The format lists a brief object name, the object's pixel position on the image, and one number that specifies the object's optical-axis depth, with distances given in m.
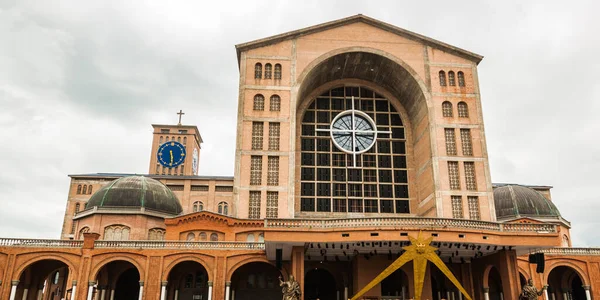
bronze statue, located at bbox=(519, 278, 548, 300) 32.19
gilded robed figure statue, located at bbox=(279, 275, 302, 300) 31.20
